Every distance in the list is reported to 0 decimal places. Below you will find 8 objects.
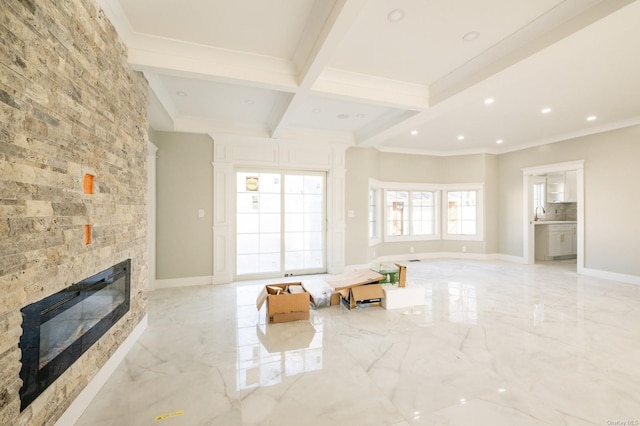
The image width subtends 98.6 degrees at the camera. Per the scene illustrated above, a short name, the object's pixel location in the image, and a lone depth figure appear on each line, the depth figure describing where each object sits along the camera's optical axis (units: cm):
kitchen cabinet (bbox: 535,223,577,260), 671
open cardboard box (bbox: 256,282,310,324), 306
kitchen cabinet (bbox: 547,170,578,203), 677
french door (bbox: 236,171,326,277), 503
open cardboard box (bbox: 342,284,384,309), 348
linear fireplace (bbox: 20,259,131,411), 133
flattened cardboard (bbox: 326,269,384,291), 352
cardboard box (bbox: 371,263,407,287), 363
